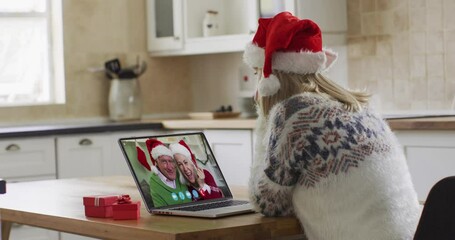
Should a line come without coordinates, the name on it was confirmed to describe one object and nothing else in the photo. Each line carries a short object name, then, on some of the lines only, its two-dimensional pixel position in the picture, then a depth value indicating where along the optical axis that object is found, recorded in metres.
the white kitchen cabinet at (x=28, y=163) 5.02
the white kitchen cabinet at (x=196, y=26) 5.78
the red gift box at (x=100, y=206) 2.52
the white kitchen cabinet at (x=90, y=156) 5.25
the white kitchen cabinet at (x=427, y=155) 4.16
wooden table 2.26
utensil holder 5.96
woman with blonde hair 2.32
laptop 2.61
